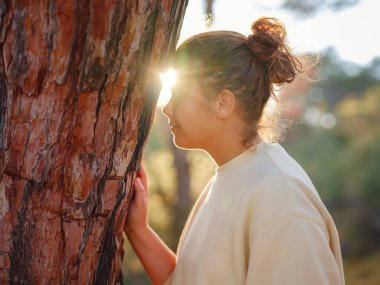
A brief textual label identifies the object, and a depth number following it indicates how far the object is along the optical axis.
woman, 1.57
